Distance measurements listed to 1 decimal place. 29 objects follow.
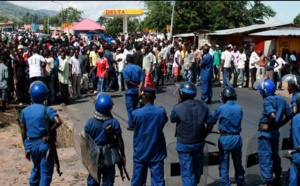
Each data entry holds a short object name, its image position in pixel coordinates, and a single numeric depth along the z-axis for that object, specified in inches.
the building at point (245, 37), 1029.8
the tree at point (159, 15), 1557.6
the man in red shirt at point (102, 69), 554.3
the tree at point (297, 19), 1379.2
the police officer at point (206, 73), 497.4
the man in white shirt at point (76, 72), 557.6
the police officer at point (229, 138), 244.8
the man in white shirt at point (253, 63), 658.2
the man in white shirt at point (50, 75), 524.4
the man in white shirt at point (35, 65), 508.4
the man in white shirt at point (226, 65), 648.1
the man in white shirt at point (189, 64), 649.6
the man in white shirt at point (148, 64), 463.2
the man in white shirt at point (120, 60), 618.5
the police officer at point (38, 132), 223.0
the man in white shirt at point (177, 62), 660.1
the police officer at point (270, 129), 246.1
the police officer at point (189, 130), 222.1
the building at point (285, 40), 856.3
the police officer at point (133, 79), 378.6
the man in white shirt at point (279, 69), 660.7
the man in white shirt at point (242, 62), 660.7
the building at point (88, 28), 1584.6
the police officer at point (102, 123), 208.8
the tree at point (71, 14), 2390.5
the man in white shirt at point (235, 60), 671.3
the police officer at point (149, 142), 216.5
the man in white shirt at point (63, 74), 535.2
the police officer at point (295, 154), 211.0
